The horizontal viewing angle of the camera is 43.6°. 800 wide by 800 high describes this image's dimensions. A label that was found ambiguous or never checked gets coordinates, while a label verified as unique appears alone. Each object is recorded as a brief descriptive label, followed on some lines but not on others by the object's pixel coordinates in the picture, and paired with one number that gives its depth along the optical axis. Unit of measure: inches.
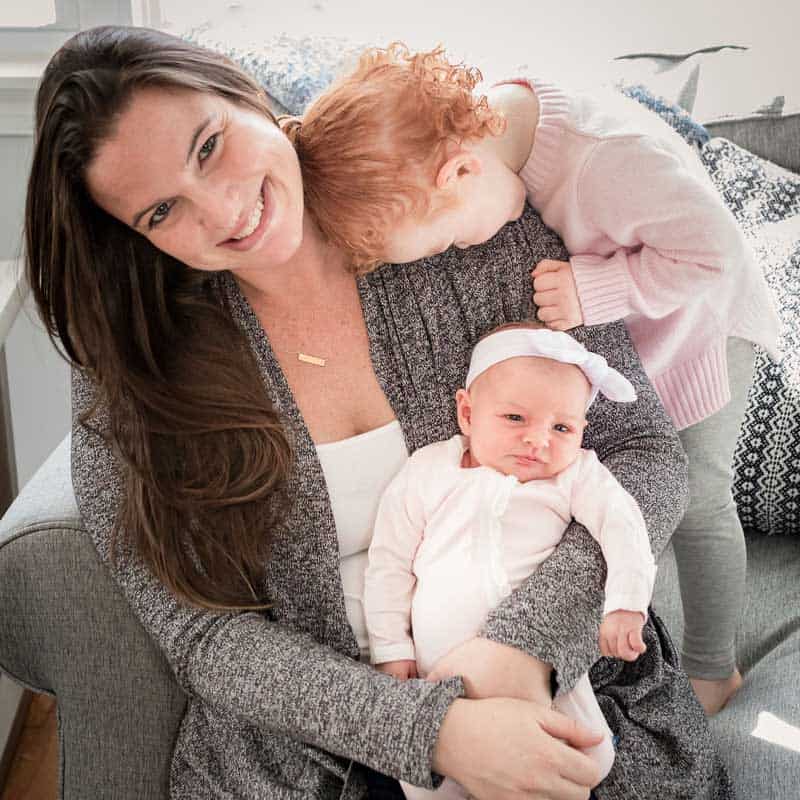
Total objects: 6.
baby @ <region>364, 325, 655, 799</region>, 45.7
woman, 41.8
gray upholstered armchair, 45.9
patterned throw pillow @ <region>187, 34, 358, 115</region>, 66.8
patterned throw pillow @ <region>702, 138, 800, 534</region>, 65.2
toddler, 47.2
